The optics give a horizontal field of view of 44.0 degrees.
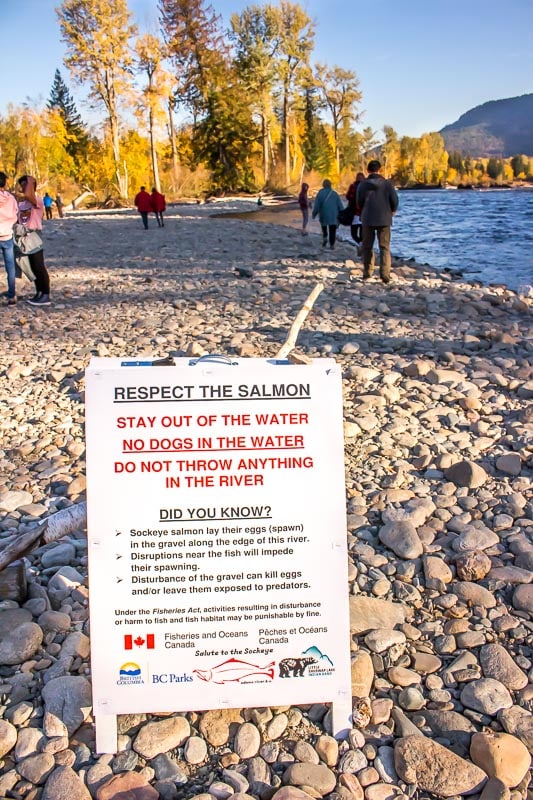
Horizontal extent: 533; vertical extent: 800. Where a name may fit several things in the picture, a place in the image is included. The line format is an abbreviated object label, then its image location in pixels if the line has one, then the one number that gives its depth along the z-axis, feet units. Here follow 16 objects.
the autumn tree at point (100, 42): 144.56
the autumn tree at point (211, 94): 178.70
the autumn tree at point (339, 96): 222.07
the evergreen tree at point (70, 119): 228.86
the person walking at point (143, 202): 78.33
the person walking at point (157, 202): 79.10
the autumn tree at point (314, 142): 236.22
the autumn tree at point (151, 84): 151.33
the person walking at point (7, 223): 27.21
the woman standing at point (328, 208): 49.55
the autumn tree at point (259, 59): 188.55
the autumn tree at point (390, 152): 404.10
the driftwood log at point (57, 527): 8.51
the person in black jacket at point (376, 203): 33.50
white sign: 6.70
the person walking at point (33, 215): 28.30
